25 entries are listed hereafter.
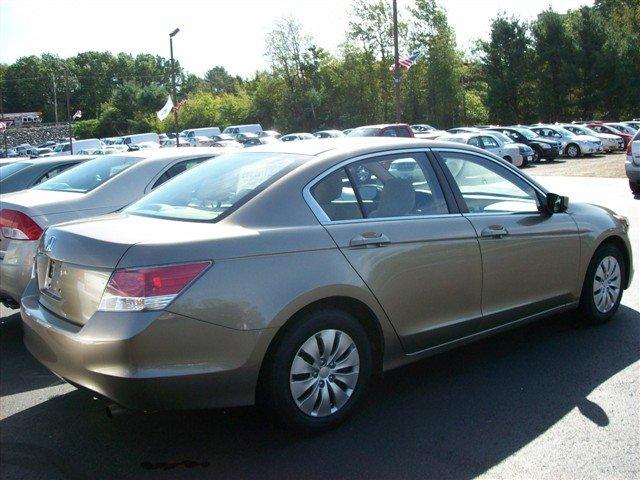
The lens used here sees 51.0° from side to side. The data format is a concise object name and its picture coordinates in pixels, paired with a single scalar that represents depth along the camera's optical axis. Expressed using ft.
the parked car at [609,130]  115.54
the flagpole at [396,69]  100.58
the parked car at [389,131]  67.00
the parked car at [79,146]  169.99
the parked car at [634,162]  46.93
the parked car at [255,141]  130.87
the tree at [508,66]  181.27
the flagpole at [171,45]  109.40
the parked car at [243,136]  159.61
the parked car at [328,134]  127.10
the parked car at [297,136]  122.03
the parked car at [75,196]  18.66
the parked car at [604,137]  108.68
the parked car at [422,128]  146.53
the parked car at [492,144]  81.51
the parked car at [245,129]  187.11
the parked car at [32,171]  27.78
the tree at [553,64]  176.86
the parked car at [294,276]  10.56
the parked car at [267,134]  173.88
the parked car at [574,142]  102.53
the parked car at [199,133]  188.18
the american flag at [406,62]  100.42
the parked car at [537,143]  97.30
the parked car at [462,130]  110.65
